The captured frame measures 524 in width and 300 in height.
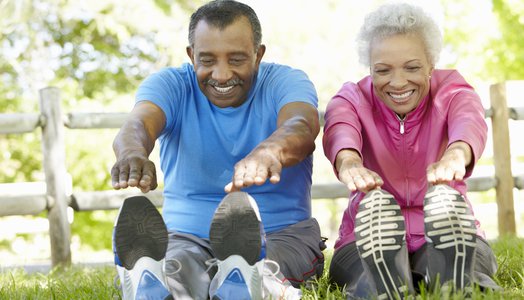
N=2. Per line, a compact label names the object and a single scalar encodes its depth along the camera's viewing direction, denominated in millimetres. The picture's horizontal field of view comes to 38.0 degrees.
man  2596
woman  2855
